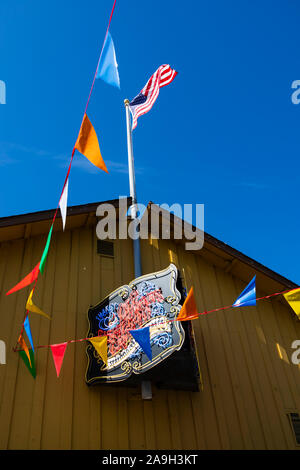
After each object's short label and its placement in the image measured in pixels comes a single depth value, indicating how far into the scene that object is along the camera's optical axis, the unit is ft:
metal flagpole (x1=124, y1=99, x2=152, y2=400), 29.86
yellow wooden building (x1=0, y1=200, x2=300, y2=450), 22.07
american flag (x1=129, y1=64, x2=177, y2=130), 33.36
